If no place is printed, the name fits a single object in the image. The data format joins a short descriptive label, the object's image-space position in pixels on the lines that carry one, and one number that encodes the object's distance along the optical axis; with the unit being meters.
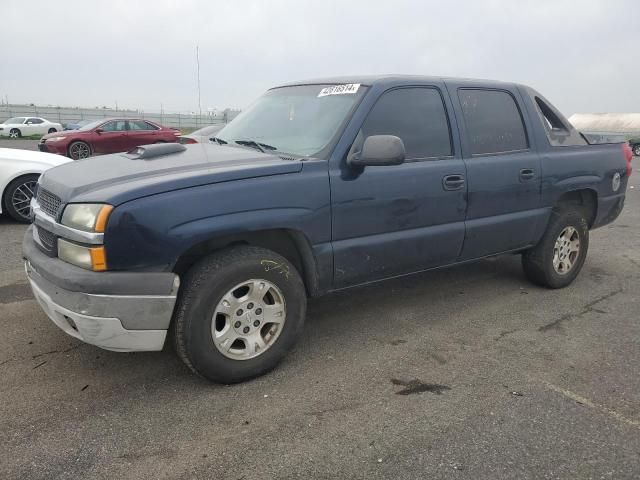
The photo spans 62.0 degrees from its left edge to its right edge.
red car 15.73
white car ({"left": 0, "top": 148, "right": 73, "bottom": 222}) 6.78
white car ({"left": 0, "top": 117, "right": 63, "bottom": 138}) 29.97
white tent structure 47.75
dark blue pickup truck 2.67
